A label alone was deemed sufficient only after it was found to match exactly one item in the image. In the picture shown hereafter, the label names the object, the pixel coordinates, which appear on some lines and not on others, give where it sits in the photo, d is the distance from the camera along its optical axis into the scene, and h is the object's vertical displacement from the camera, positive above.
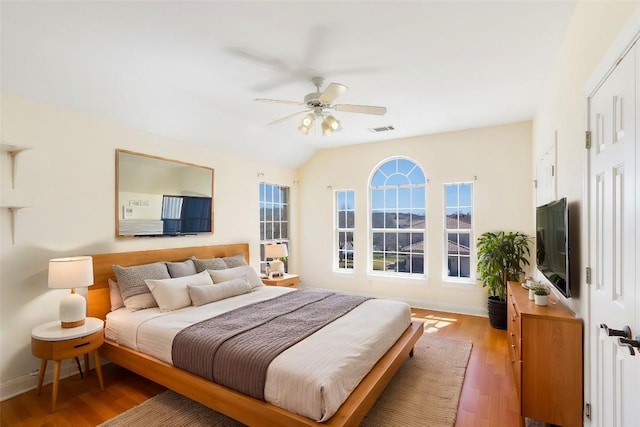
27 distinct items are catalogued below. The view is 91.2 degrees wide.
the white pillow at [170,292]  3.14 -0.80
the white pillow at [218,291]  3.32 -0.86
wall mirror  3.54 +0.23
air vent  4.76 +1.34
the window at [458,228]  5.00 -0.20
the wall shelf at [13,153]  2.63 +0.53
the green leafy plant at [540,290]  2.43 -0.59
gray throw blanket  2.10 -0.95
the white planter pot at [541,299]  2.40 -0.64
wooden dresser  2.03 -1.01
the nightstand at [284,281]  4.79 -1.03
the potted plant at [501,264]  4.20 -0.67
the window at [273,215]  5.66 -0.01
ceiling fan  2.85 +1.01
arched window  5.39 -0.04
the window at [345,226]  6.02 -0.22
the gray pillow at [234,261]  4.35 -0.65
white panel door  1.33 -0.12
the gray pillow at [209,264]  4.01 -0.65
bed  1.91 -1.21
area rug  2.31 -1.53
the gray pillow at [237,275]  3.82 -0.76
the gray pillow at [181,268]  3.69 -0.65
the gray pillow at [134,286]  3.17 -0.74
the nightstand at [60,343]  2.49 -1.06
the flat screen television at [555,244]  2.12 -0.22
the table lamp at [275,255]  5.06 -0.65
